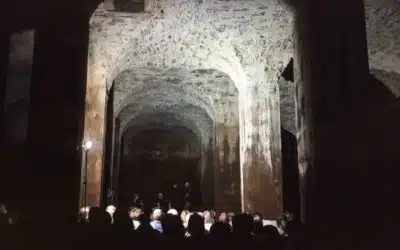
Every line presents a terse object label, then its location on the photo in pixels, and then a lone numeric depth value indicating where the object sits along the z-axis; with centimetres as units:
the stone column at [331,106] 676
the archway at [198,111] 1595
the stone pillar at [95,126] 1142
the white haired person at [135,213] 887
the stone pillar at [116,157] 1876
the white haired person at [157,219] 707
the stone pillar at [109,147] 1480
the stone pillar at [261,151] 1182
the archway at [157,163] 2542
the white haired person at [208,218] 1048
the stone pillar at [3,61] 826
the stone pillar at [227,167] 1650
